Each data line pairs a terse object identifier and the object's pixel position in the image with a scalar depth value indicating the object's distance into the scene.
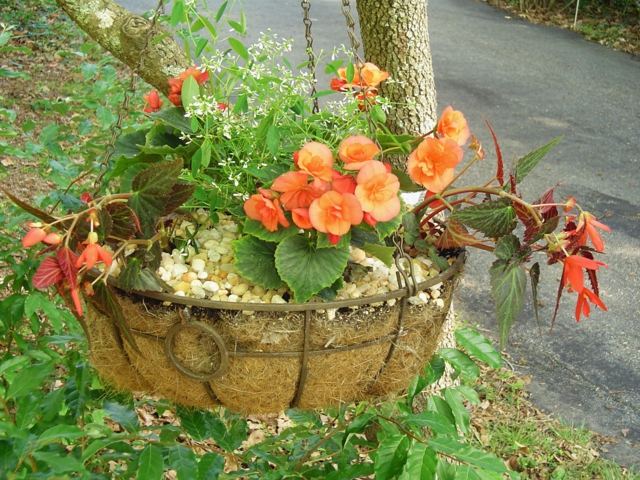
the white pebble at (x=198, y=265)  1.31
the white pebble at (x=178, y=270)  1.30
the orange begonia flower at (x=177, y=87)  1.51
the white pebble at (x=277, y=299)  1.25
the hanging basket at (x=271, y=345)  1.24
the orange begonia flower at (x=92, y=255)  1.11
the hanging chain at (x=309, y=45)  1.45
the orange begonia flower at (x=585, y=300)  1.28
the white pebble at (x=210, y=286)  1.26
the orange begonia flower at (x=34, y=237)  1.09
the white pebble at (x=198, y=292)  1.26
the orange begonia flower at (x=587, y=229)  1.26
